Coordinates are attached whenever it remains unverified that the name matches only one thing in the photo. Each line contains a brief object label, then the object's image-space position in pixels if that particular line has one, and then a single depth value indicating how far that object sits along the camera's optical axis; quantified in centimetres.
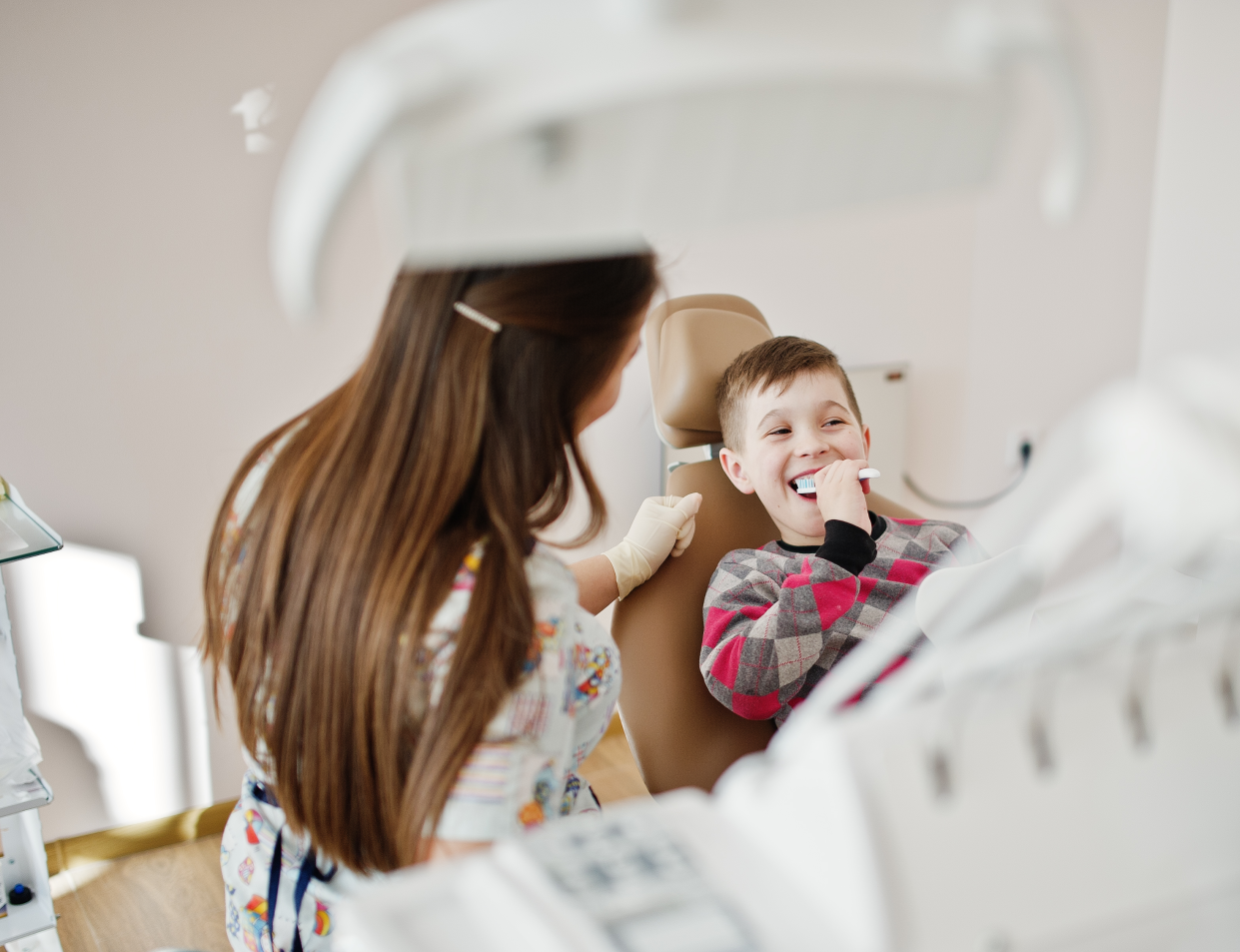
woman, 61
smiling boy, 109
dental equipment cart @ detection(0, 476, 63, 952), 108
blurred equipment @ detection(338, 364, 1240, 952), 33
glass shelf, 104
